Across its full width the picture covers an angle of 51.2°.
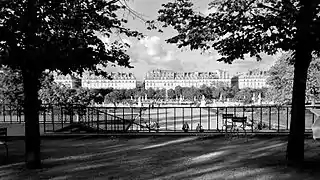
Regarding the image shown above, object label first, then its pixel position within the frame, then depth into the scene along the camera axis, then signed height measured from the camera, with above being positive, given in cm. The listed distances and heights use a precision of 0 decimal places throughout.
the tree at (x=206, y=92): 13538 -334
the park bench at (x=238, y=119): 1150 -124
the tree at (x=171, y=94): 14188 -444
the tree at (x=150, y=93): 14225 -405
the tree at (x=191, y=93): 13055 -373
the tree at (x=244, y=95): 10992 -391
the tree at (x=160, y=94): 13942 -442
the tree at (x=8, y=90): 1945 -44
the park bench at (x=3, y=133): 772 -123
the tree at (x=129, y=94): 14269 -449
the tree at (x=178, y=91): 14300 -318
